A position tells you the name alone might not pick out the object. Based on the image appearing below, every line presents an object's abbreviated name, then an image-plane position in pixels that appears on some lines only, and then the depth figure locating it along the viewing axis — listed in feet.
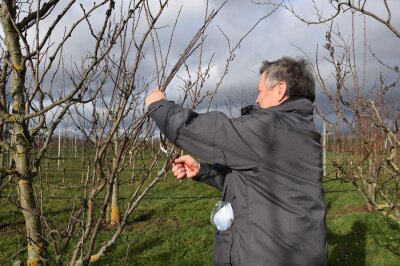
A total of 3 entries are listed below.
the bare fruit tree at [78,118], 5.32
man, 5.55
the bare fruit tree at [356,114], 13.25
